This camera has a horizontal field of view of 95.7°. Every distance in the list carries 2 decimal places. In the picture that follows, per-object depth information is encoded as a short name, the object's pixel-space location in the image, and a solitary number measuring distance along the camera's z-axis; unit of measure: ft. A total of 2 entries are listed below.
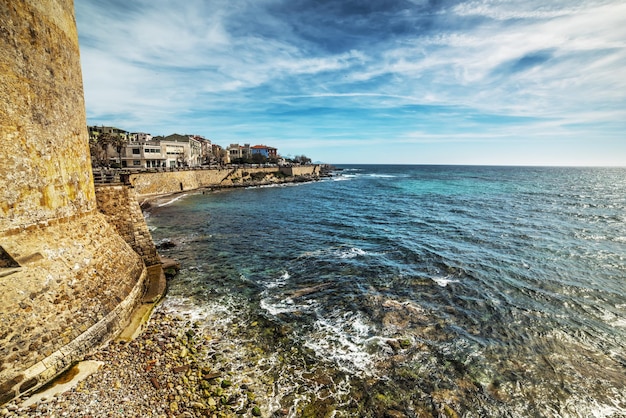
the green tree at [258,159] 378.94
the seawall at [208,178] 159.34
